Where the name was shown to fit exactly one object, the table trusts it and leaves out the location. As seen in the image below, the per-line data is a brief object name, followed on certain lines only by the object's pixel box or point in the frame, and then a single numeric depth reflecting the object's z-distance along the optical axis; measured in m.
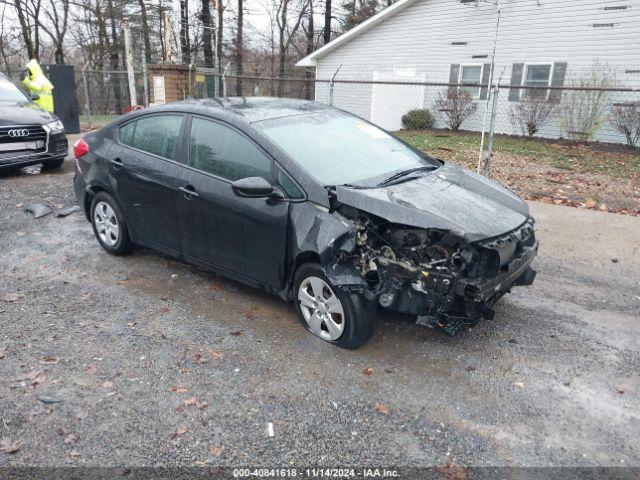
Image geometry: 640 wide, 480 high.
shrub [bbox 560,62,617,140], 13.95
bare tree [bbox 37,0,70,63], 29.12
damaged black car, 3.38
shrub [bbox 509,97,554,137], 14.98
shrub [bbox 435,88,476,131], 16.53
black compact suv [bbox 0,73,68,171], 8.27
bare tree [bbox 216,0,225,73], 25.29
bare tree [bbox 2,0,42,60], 27.39
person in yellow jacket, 11.36
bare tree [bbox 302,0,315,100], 31.19
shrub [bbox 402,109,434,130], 17.61
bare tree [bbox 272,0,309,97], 31.23
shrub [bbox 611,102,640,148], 13.02
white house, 14.22
